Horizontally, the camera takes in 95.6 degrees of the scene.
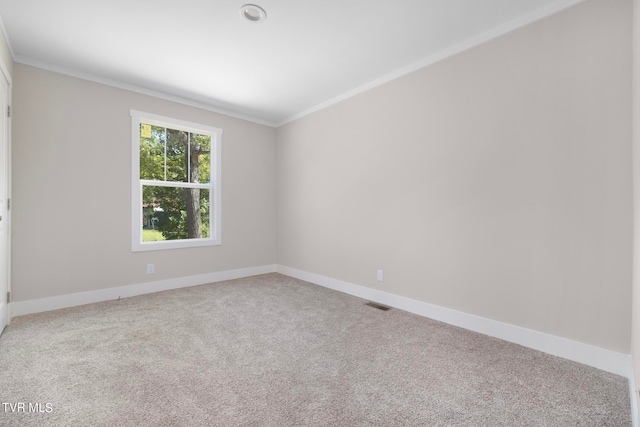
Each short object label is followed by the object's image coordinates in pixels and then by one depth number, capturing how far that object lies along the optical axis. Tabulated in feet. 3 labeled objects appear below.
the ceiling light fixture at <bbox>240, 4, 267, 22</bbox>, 7.15
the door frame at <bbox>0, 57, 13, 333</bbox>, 8.57
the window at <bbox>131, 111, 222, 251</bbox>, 11.84
